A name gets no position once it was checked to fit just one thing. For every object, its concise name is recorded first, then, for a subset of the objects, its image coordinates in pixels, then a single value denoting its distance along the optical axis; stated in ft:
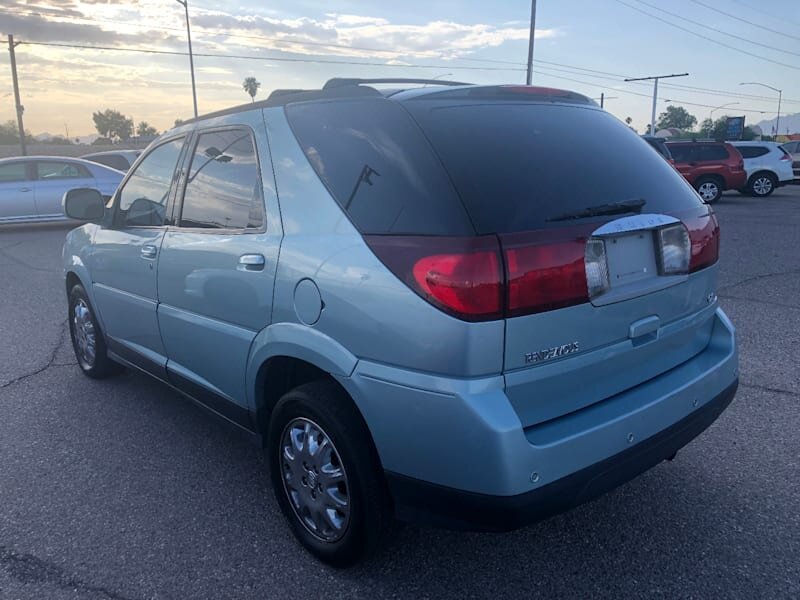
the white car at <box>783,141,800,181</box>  80.79
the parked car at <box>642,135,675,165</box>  52.26
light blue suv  6.82
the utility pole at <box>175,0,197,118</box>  115.34
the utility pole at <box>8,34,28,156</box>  119.44
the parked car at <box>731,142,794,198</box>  65.21
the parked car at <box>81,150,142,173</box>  59.98
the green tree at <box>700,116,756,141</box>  250.29
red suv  61.05
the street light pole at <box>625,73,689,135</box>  174.60
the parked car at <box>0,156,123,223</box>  45.80
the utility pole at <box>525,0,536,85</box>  98.36
